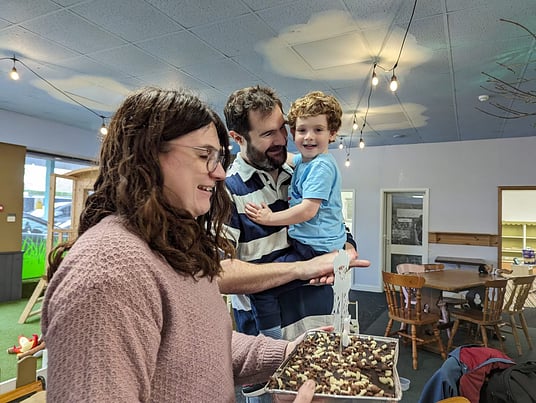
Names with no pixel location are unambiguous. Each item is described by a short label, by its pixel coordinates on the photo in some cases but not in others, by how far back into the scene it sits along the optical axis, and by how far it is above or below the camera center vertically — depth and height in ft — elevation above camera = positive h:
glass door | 22.77 -0.84
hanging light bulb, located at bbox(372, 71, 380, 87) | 11.21 +4.17
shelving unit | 28.09 -1.61
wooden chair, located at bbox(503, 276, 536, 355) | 13.42 -3.26
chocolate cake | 2.45 -1.18
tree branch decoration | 12.01 +4.57
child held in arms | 3.88 +0.14
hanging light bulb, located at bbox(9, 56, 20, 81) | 11.76 +4.20
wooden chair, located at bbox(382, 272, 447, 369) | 12.64 -3.74
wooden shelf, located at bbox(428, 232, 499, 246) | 20.58 -1.34
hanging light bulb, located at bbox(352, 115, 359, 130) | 17.67 +4.43
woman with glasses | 1.61 -0.36
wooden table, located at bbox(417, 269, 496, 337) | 12.83 -2.52
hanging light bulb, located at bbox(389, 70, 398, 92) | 10.61 +3.77
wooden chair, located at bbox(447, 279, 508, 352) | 12.82 -3.50
